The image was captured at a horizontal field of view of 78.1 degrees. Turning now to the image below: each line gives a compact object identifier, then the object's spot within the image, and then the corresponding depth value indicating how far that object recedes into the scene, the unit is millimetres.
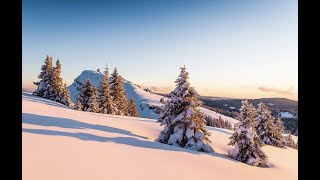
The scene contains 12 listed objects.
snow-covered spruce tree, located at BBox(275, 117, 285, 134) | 40204
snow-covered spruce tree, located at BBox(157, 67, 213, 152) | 18046
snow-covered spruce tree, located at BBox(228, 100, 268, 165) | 18302
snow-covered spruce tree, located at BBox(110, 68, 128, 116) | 42252
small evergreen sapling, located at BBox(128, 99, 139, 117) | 54604
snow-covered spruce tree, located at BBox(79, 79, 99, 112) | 38959
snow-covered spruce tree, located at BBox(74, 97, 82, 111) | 36679
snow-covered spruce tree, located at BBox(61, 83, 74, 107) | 41757
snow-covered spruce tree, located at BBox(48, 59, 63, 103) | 40615
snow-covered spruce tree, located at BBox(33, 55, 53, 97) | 41151
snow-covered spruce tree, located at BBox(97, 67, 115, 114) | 38540
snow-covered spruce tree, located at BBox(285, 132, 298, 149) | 48216
